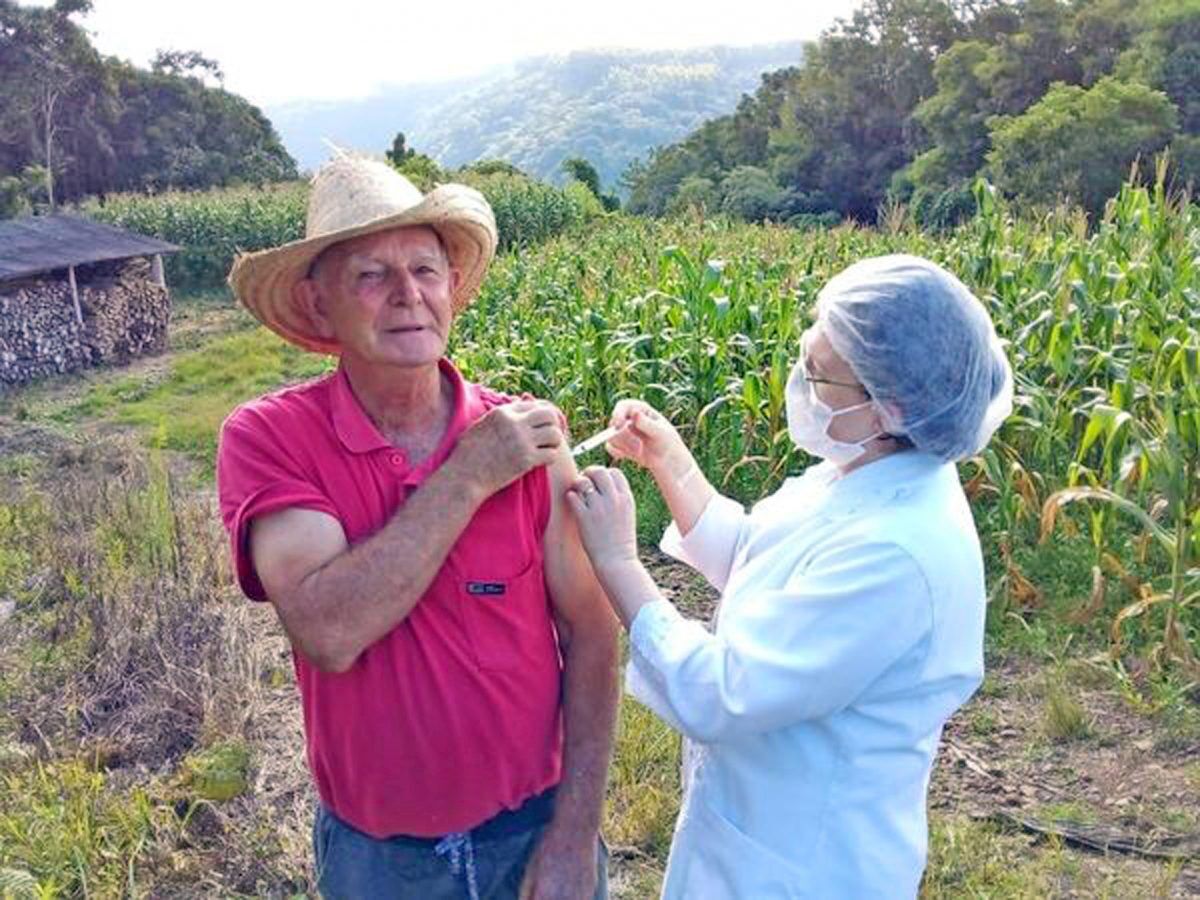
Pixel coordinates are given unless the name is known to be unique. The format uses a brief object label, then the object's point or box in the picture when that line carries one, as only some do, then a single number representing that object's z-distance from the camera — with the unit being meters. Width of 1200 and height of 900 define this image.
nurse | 1.66
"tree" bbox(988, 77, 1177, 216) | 23.06
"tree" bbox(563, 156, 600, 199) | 30.98
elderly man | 1.75
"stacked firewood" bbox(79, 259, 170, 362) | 14.73
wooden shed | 13.67
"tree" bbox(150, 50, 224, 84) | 38.47
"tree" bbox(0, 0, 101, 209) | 32.25
